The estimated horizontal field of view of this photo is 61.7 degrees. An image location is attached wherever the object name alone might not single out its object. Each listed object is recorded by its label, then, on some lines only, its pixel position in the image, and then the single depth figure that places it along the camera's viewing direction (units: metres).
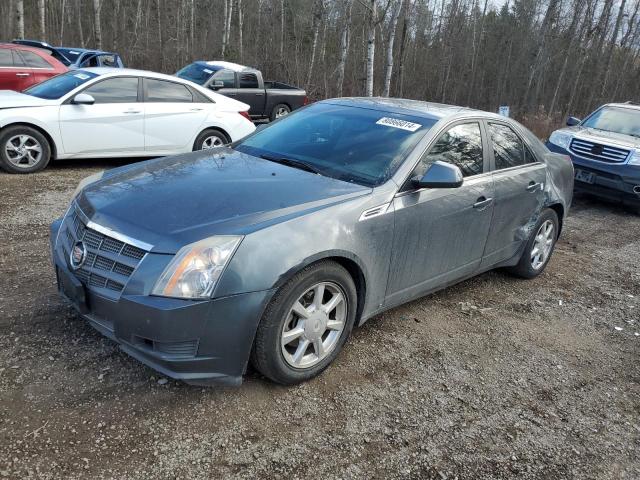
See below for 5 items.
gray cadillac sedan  2.69
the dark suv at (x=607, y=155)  8.41
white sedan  7.32
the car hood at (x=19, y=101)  7.24
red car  10.49
